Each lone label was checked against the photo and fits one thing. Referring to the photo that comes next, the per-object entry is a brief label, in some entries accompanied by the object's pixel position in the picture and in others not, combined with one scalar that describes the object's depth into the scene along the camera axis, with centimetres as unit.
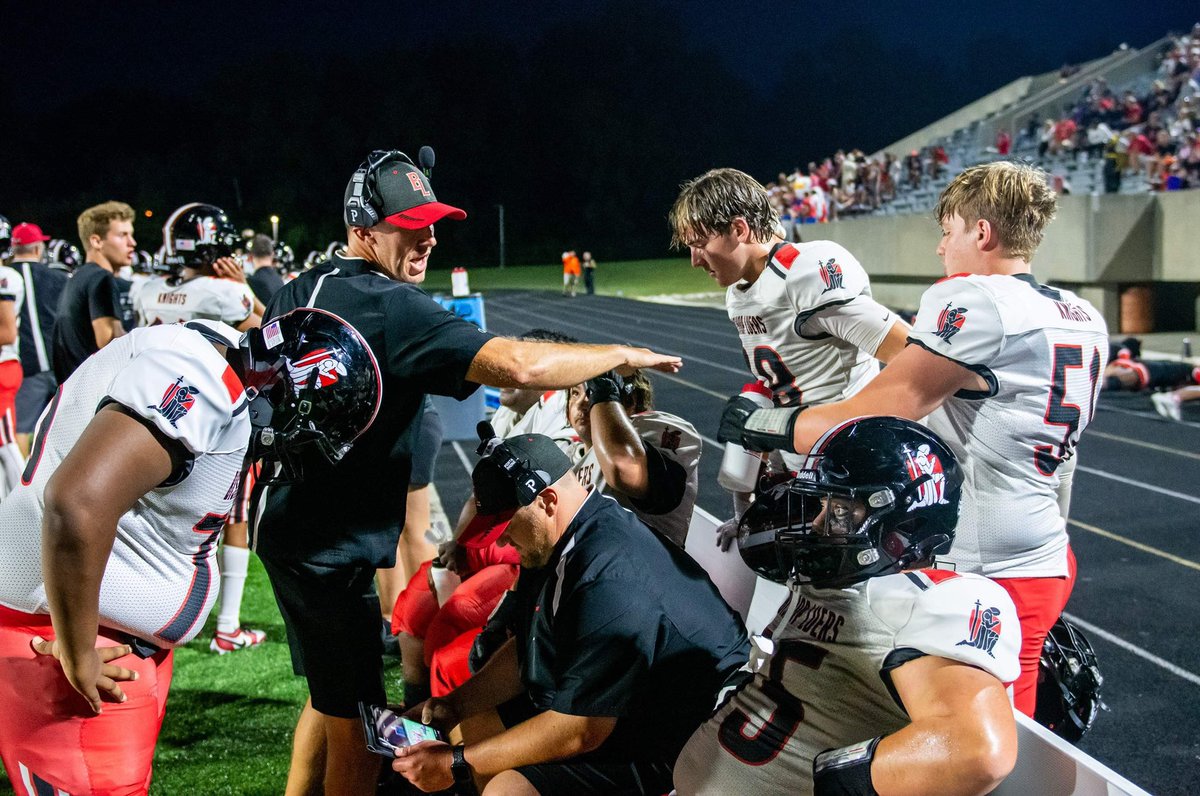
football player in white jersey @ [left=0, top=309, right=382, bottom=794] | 179
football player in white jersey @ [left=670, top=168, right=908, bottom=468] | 354
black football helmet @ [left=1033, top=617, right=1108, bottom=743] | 277
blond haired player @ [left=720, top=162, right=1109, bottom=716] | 243
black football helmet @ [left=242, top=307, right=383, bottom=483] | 214
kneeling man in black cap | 244
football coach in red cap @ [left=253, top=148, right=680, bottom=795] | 248
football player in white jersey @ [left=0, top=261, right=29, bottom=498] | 554
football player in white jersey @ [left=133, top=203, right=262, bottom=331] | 476
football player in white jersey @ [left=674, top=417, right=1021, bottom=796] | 171
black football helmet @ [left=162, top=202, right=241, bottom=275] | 473
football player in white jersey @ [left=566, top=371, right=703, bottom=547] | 343
